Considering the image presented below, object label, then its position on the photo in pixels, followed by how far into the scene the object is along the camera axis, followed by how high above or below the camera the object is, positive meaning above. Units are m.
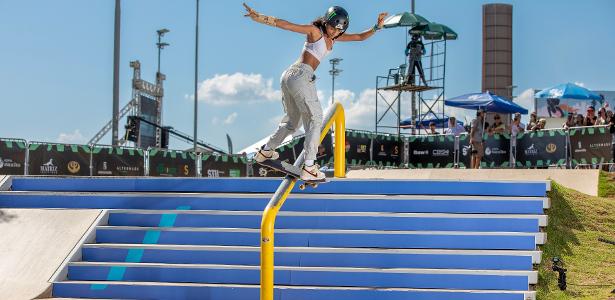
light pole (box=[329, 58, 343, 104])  58.38 +7.55
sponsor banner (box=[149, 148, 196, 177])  21.92 -0.08
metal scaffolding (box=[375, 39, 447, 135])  28.72 +3.07
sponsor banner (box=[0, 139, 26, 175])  18.39 +0.03
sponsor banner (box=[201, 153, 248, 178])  23.52 -0.12
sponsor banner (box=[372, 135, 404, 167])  23.97 +0.45
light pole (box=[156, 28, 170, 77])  54.84 +8.74
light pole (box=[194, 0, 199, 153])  38.78 +4.82
